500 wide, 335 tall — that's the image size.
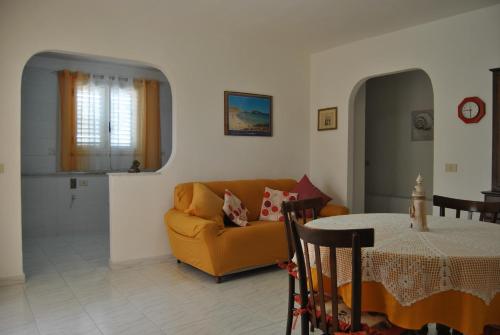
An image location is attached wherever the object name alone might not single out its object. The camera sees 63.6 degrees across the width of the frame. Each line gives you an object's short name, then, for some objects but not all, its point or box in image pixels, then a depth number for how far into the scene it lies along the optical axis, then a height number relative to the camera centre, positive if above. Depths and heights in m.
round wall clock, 3.95 +0.44
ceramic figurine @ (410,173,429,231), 2.16 -0.30
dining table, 1.61 -0.53
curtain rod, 6.03 +1.20
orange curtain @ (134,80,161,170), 6.34 +0.48
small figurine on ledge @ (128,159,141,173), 4.53 -0.15
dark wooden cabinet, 3.76 +0.17
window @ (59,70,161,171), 5.85 +0.50
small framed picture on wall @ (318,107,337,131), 5.39 +0.49
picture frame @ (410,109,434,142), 6.16 +0.45
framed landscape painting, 4.97 +0.52
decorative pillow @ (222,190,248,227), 4.16 -0.57
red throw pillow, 4.79 -0.43
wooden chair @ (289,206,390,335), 1.61 -0.56
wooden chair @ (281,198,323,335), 2.34 -0.48
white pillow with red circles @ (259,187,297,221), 4.56 -0.55
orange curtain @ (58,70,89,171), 5.82 +0.57
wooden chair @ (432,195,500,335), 2.37 -0.35
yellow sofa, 3.71 -0.80
